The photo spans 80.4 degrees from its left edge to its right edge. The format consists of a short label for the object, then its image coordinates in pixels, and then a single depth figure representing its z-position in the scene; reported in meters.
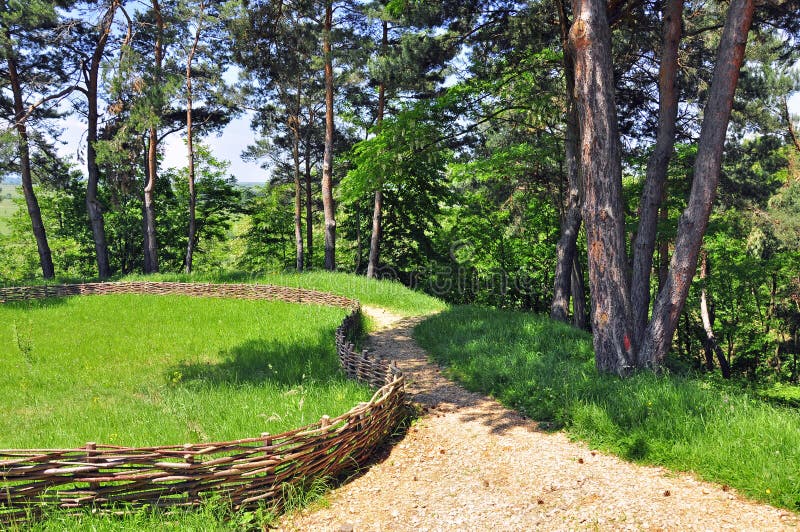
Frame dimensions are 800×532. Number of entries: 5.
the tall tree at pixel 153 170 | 17.72
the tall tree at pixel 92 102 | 22.31
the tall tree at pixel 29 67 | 17.70
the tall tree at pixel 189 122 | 20.92
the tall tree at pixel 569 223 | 11.44
